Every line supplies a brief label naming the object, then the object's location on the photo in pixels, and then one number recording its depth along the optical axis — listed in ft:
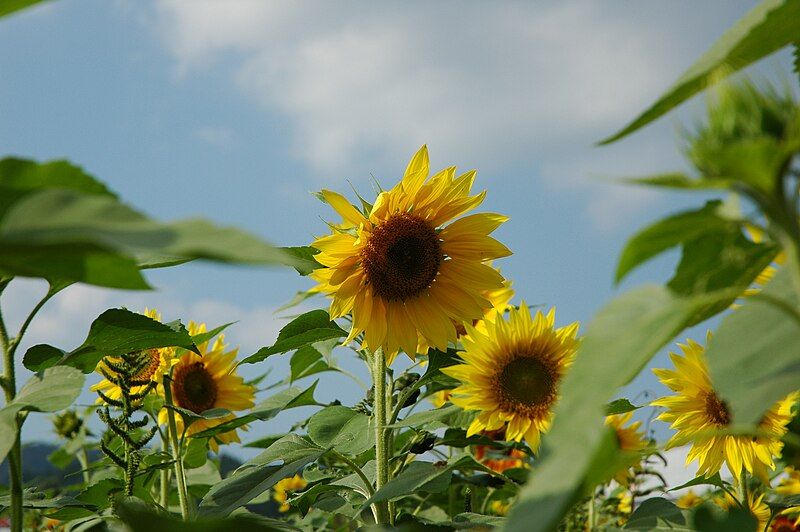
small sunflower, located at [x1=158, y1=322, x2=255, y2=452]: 7.66
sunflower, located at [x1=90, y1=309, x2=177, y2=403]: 6.40
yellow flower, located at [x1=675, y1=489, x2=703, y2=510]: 10.01
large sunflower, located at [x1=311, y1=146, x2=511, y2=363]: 5.67
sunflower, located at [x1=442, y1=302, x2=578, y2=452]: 6.15
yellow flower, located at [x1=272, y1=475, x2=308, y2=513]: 14.33
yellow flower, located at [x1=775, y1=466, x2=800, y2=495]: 8.27
